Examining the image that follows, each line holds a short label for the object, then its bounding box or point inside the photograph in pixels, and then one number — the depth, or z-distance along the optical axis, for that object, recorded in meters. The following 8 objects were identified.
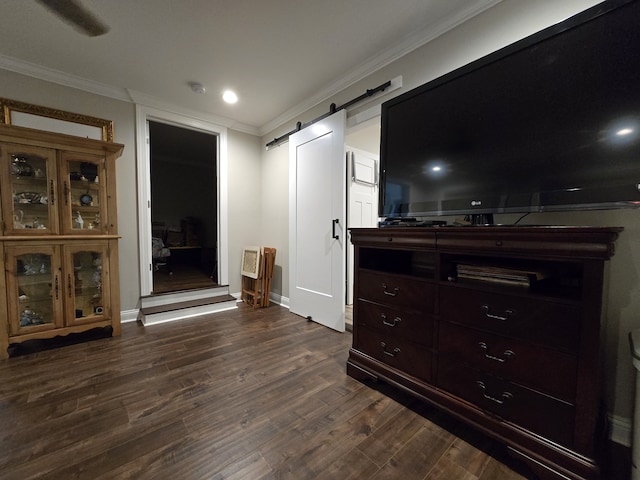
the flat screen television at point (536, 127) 0.97
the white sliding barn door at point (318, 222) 2.43
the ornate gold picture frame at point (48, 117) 2.18
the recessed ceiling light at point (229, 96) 2.67
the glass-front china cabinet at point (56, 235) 1.95
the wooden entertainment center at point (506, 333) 0.88
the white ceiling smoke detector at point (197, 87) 2.52
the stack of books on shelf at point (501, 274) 1.06
